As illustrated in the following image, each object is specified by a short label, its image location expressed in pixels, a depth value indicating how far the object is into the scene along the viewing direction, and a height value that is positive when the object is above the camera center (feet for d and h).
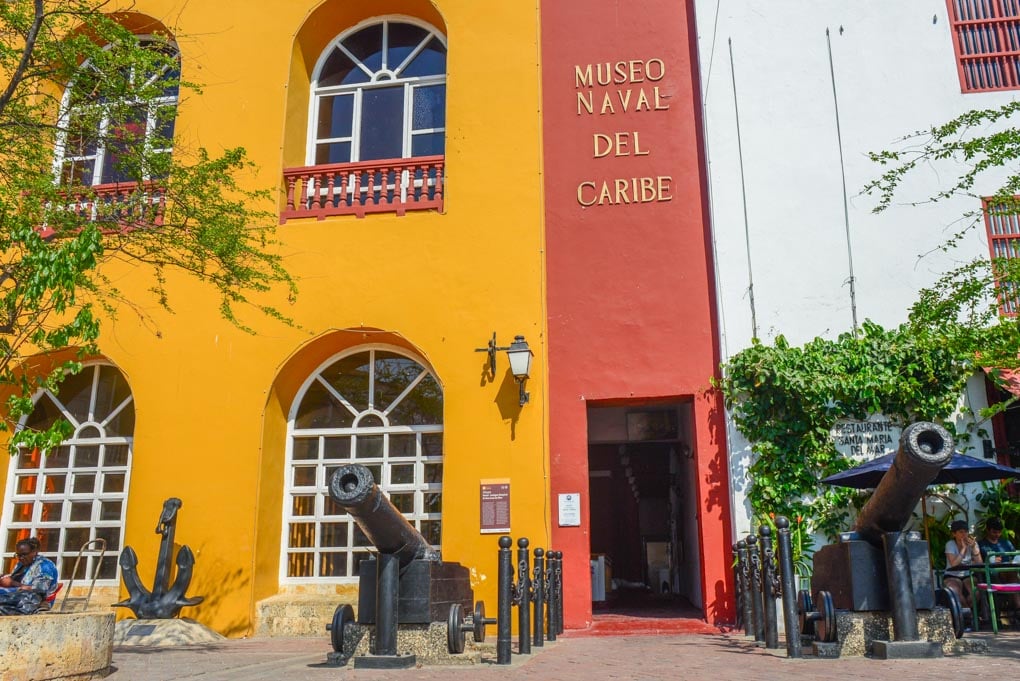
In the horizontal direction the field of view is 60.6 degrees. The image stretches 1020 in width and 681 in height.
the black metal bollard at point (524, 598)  23.24 -1.11
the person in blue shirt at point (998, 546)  29.15 +0.23
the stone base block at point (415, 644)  21.85 -2.13
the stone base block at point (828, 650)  20.61 -2.21
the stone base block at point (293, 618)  32.45 -2.18
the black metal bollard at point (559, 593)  27.96 -1.17
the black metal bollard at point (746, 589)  26.25 -1.05
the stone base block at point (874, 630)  20.67 -1.76
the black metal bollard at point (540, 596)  24.93 -1.11
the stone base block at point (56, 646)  17.53 -1.80
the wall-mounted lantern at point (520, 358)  31.53 +6.98
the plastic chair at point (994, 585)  26.45 -0.94
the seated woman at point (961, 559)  27.94 -0.18
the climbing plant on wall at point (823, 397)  30.68 +5.47
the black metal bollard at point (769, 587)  22.36 -0.81
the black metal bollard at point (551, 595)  27.27 -1.21
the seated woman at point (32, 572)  28.53 -0.41
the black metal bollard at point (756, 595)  25.44 -1.16
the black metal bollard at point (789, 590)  21.08 -0.86
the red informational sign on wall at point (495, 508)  31.63 +1.72
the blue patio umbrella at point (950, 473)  27.48 +2.51
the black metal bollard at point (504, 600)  21.18 -1.06
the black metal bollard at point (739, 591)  27.71 -1.15
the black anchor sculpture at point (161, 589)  30.66 -1.05
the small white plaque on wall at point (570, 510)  31.83 +1.64
